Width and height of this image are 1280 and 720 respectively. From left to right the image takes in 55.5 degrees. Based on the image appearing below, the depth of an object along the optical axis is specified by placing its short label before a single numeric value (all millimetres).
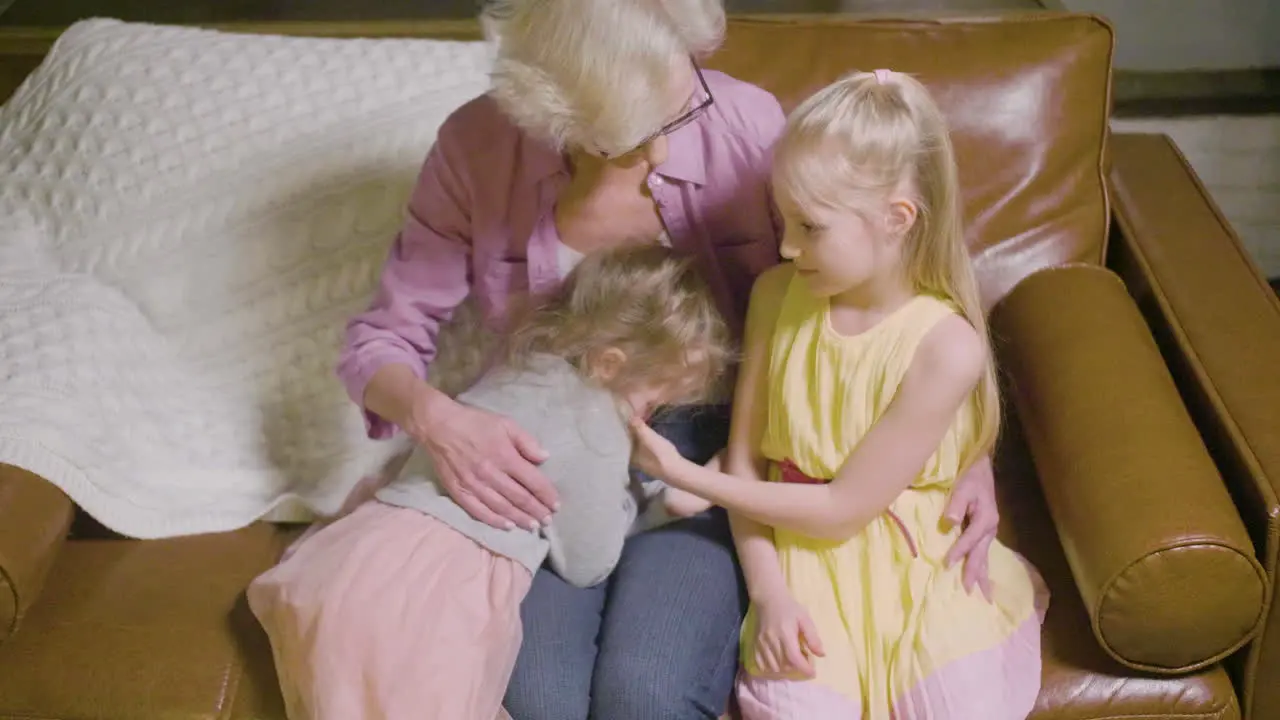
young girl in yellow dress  1196
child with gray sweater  1210
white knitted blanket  1603
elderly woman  1241
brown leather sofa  1199
